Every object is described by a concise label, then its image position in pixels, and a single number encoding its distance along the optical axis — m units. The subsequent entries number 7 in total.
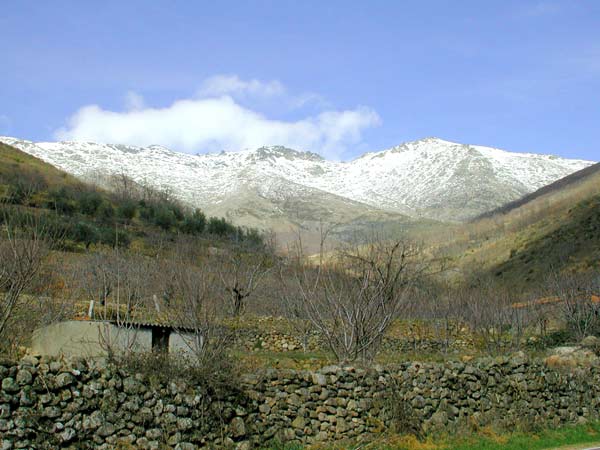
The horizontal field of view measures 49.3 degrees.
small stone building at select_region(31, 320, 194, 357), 15.41
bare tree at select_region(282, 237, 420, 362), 18.06
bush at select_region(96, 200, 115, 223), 68.81
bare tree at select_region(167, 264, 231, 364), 14.95
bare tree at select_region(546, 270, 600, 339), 33.84
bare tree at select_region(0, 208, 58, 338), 13.39
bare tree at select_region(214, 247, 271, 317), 32.94
